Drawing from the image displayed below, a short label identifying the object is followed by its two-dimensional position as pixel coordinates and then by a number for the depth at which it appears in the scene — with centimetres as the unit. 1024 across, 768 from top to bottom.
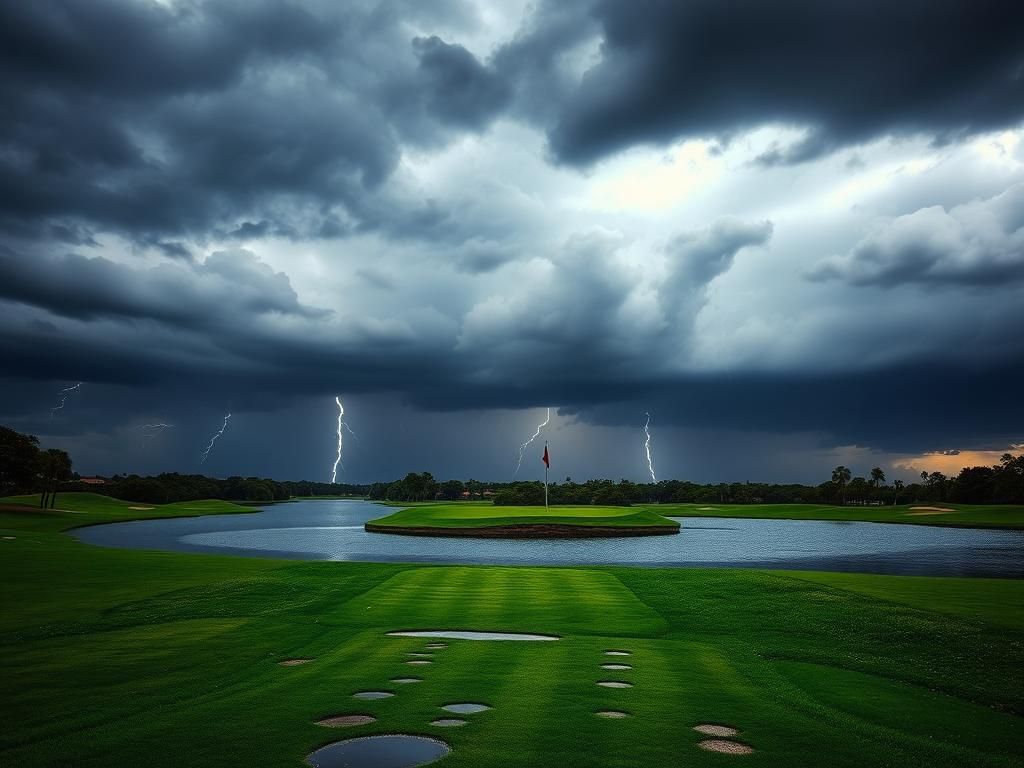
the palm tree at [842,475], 15738
